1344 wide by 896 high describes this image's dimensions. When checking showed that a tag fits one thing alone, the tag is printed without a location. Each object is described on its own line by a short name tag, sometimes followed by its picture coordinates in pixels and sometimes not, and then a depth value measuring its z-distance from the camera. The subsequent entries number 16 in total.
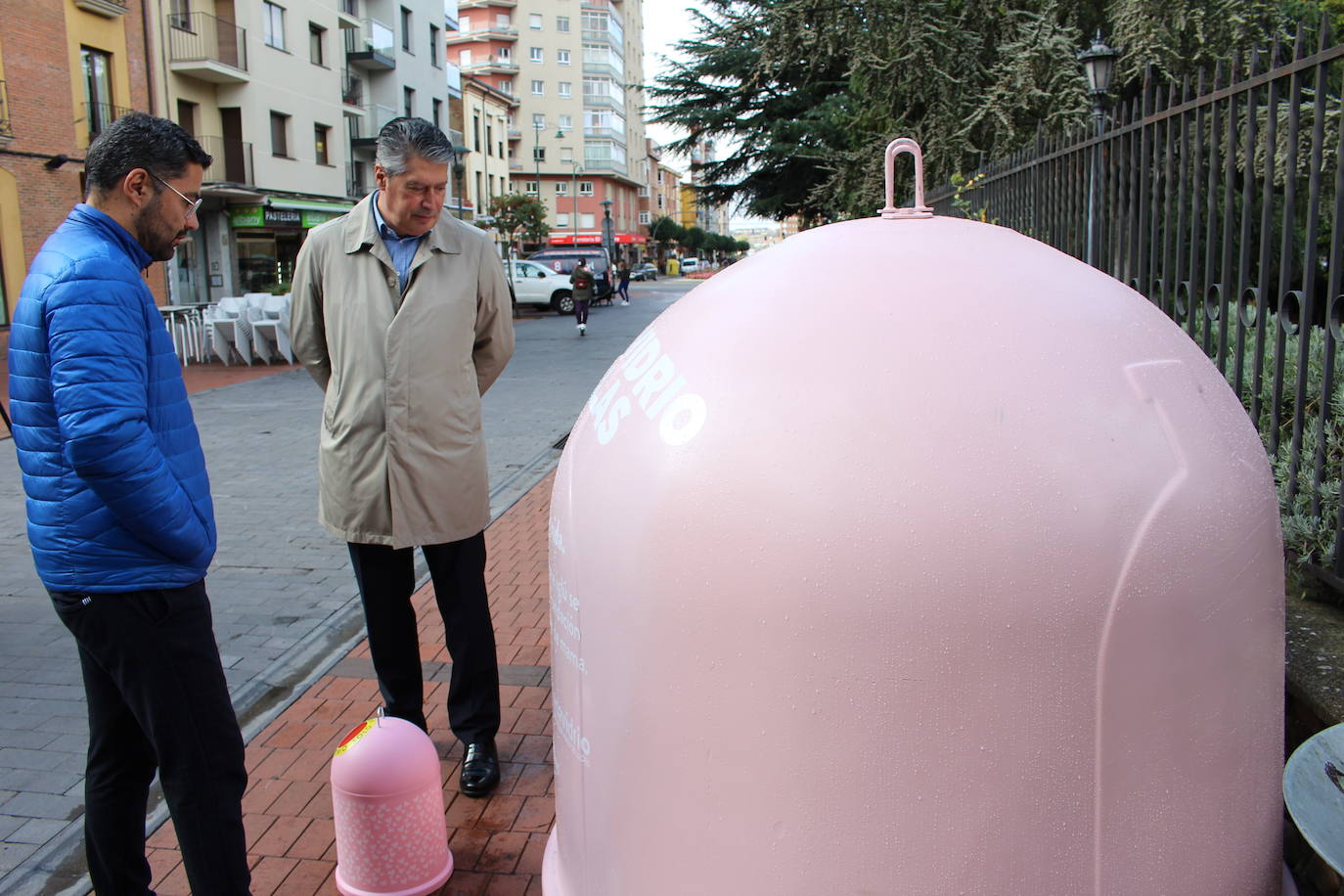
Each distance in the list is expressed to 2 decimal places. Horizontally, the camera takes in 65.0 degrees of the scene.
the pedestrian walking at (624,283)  40.47
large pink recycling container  1.68
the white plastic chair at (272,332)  18.19
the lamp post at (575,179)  75.81
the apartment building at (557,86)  84.56
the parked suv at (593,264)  37.69
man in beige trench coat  3.27
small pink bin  2.84
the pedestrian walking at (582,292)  24.31
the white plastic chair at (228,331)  18.58
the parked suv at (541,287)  34.00
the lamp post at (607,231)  54.06
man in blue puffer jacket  2.29
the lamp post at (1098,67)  8.95
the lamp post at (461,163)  44.16
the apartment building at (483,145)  52.84
